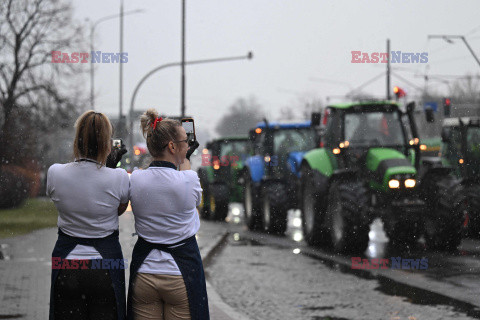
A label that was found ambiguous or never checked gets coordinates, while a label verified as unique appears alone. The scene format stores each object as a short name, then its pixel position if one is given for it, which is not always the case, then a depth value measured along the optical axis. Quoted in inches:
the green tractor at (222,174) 933.8
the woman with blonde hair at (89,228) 171.6
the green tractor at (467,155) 650.2
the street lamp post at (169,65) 1163.9
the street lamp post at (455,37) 1039.6
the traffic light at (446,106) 890.7
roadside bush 891.4
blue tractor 720.3
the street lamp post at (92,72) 1104.6
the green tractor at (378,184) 538.6
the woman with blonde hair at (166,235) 173.3
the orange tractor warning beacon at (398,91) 544.1
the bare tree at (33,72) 879.1
